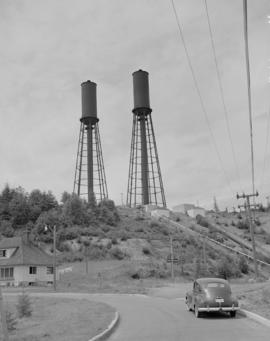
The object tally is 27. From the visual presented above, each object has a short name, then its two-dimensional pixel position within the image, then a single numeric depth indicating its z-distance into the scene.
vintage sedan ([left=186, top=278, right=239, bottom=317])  19.94
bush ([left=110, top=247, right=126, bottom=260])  71.53
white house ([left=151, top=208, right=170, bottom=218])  105.69
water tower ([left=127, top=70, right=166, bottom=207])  100.75
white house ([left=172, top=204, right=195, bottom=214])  122.75
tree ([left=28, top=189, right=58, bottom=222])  94.38
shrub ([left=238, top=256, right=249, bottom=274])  68.81
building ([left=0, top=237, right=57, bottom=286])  60.66
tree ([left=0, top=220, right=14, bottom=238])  84.49
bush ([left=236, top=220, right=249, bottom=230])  111.25
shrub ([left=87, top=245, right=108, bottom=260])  70.44
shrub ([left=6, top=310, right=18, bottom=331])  18.81
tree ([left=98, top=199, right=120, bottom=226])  95.75
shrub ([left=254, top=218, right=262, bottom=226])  120.56
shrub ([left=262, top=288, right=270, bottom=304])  23.61
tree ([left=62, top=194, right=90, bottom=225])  90.31
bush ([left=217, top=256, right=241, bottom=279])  59.84
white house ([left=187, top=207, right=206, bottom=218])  117.44
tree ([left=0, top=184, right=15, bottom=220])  94.38
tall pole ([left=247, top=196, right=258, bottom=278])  52.38
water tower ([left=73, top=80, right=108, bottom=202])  102.56
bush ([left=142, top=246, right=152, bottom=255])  74.50
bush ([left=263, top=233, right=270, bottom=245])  99.58
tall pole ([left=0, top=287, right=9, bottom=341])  12.92
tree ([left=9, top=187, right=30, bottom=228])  92.12
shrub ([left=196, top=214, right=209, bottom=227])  107.22
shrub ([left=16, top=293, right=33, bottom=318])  24.59
